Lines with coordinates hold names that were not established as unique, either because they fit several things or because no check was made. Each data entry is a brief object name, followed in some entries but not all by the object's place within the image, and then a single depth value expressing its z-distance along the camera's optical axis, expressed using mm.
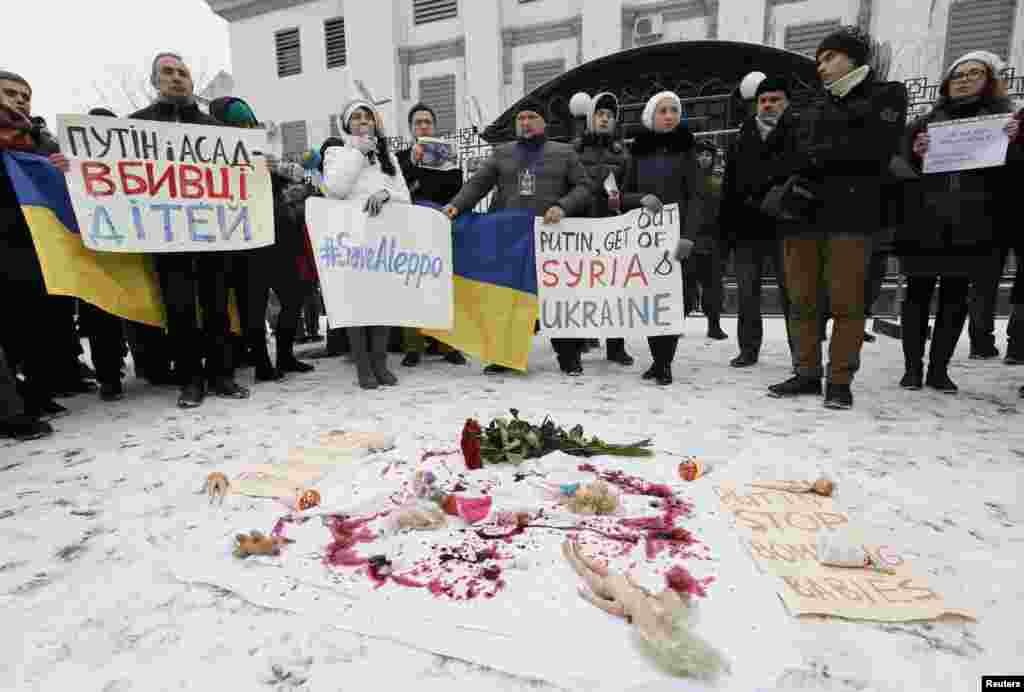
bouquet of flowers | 2225
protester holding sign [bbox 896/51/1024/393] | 3043
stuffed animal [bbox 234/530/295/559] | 1544
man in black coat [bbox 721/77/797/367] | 3146
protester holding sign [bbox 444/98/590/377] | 3801
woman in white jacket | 3461
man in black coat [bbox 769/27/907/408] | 2717
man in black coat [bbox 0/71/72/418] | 2875
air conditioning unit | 12505
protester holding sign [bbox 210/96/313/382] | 3693
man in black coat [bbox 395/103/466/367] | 4401
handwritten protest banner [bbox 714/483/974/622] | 1272
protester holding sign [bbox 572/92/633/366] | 4316
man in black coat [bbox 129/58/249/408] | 3182
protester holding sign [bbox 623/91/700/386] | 3654
